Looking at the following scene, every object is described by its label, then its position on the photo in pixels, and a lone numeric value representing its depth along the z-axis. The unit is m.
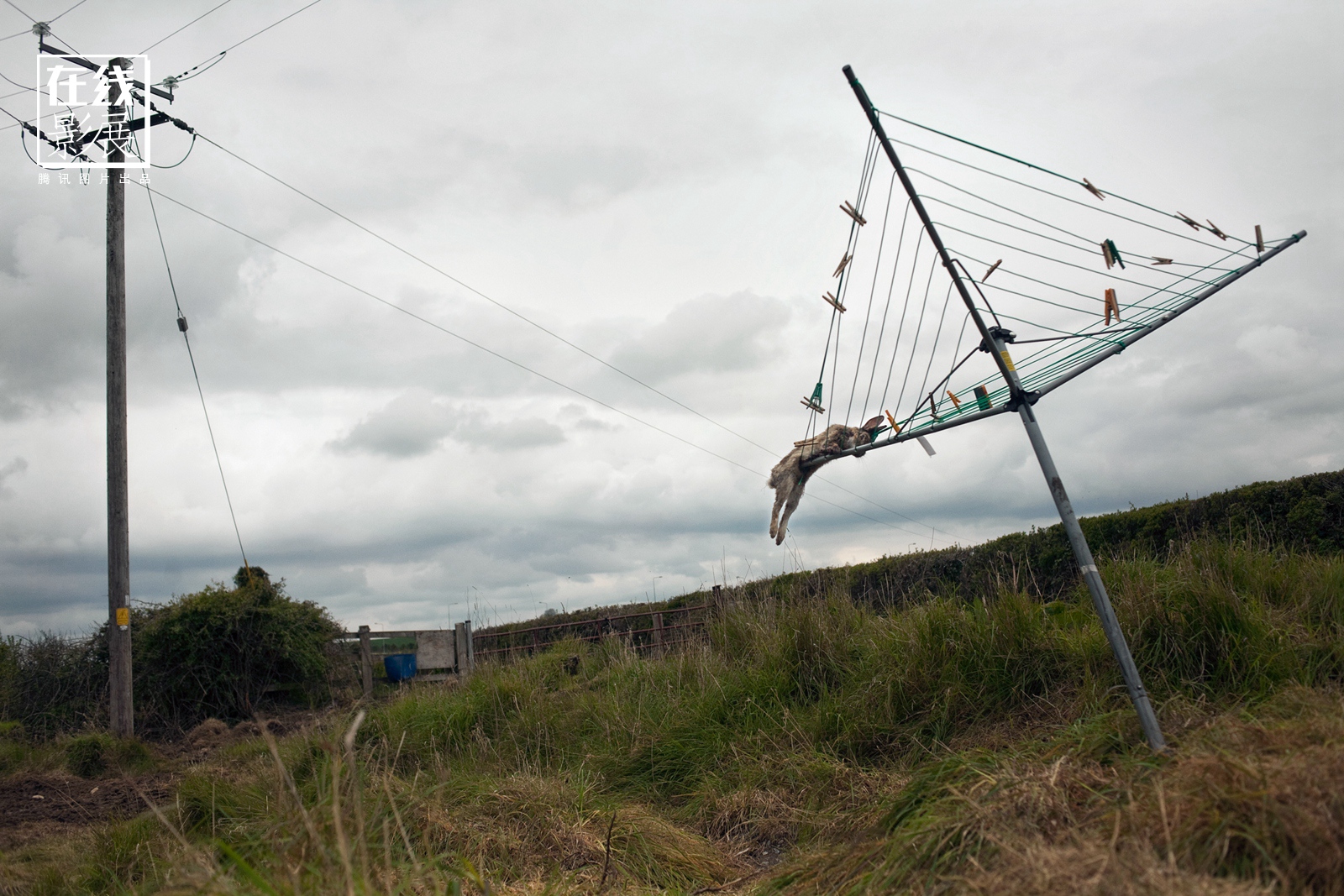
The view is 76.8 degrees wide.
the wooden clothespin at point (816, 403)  4.70
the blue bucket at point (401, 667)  13.24
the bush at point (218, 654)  11.51
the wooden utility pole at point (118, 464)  10.09
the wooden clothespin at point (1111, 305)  4.01
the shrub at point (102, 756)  8.90
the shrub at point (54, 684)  11.29
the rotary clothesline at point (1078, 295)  4.02
